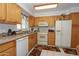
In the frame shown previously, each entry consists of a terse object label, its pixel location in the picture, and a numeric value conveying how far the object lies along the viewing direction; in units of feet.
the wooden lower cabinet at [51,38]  8.78
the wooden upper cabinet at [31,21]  9.10
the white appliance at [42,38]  8.82
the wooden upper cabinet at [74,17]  7.64
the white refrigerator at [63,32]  7.82
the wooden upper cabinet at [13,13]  4.12
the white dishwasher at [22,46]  4.06
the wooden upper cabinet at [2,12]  3.43
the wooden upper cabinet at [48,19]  8.94
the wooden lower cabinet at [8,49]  2.74
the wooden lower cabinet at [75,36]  7.72
